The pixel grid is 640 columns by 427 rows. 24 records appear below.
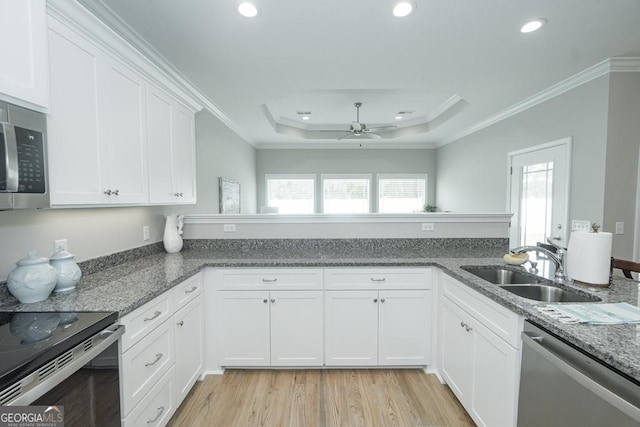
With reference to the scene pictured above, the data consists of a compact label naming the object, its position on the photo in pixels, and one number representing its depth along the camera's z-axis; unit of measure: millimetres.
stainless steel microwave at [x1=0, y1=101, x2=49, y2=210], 946
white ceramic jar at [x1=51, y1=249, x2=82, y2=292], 1385
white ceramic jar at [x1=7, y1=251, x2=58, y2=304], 1215
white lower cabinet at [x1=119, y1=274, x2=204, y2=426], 1263
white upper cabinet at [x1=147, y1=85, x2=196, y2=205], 1872
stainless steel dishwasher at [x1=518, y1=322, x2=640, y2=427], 829
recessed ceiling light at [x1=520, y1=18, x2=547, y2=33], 1923
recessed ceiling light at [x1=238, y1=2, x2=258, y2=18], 1715
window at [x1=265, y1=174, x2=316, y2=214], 6387
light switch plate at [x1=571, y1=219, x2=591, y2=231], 2711
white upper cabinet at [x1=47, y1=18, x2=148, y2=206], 1211
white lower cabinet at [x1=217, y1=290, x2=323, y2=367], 2094
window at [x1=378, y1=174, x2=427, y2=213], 6402
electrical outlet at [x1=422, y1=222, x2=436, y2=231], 2611
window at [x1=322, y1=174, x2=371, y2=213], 6383
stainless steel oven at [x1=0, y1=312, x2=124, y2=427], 789
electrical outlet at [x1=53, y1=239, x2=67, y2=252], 1528
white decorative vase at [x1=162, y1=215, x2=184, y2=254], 2420
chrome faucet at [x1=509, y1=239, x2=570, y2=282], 1552
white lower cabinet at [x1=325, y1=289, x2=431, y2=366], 2102
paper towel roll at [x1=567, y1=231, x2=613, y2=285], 1406
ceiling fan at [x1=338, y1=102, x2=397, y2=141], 4168
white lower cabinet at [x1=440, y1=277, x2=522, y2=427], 1310
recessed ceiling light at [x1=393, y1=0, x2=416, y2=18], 1711
